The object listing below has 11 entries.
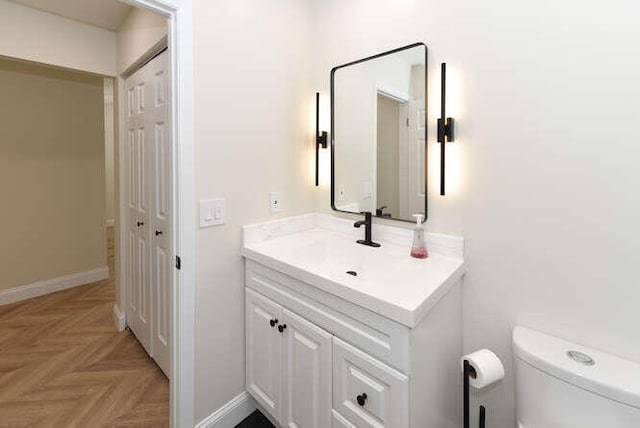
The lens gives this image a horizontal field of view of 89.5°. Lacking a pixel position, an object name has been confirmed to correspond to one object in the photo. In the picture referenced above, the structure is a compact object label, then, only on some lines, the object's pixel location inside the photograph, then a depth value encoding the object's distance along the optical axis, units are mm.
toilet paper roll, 1141
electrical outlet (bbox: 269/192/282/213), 1781
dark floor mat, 1684
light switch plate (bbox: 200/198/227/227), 1482
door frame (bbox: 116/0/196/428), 1353
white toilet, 930
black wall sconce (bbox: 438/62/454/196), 1408
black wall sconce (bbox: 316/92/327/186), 1955
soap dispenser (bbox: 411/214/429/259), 1481
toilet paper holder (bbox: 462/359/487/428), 1146
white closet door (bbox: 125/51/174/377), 1929
